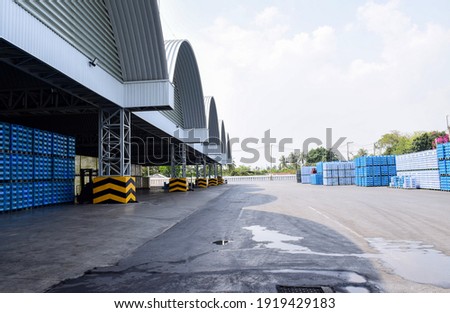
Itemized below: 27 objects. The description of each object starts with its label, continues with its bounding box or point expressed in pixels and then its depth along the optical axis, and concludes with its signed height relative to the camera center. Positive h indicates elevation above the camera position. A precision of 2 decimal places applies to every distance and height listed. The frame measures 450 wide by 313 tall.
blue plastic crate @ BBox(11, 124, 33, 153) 12.96 +1.59
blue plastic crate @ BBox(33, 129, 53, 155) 14.31 +1.56
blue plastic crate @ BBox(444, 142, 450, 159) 20.58 +0.99
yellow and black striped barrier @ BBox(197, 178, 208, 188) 38.91 -1.60
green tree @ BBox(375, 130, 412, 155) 76.09 +6.41
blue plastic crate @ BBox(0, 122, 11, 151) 12.35 +1.59
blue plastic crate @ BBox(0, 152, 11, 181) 12.25 +0.32
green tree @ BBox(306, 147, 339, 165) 88.21 +3.53
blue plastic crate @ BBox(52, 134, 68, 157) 15.65 +1.50
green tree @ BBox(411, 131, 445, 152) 66.31 +5.24
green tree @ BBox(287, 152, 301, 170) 106.04 +3.28
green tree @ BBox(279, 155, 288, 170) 112.74 +2.32
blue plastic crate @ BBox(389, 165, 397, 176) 31.08 -0.45
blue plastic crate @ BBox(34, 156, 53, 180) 14.24 +0.33
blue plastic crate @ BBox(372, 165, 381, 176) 30.98 -0.41
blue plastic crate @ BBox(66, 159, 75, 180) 16.61 +0.23
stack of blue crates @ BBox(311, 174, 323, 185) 39.94 -1.54
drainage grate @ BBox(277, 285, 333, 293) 3.62 -1.48
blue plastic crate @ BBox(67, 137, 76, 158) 16.77 +1.48
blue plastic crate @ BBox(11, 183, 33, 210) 12.81 -0.94
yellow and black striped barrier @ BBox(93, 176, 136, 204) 15.23 -0.86
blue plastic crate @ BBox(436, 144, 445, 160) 21.00 +0.95
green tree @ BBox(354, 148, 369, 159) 96.59 +4.64
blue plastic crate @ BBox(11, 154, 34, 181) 12.91 +0.33
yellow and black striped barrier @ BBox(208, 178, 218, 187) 44.28 -1.84
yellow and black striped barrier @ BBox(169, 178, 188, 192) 27.39 -1.30
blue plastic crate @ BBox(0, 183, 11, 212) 12.25 -0.91
